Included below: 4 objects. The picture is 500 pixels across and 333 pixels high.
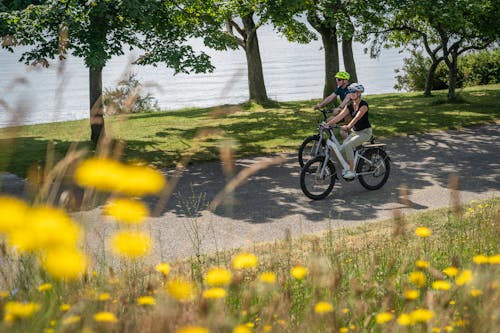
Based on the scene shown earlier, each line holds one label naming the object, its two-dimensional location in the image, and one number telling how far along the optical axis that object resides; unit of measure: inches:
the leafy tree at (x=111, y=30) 466.6
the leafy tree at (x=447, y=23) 709.9
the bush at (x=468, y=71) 1357.0
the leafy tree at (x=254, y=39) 986.5
